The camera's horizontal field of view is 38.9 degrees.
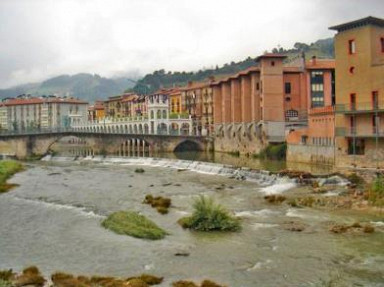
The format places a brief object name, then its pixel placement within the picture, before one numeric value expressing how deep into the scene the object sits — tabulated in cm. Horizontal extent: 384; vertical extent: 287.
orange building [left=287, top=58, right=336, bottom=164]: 5711
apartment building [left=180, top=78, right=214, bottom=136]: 12344
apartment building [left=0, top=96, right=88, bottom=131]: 18538
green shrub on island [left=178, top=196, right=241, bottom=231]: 2920
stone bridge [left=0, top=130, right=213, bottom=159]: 9788
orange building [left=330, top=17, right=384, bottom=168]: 4706
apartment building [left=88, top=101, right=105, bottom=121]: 19550
